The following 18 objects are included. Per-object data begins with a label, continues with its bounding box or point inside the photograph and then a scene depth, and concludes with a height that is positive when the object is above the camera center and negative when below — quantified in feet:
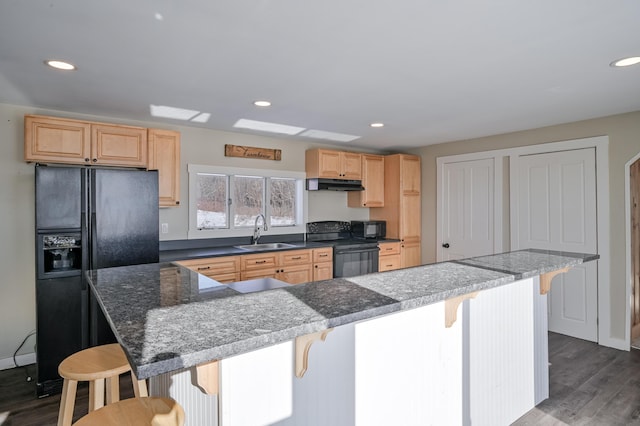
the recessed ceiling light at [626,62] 7.39 +3.14
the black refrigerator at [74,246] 9.23 -0.77
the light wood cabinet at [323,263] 14.62 -1.91
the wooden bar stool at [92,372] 5.13 -2.17
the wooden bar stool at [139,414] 3.79 -2.17
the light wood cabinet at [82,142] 9.97 +2.16
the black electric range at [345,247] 15.33 -1.37
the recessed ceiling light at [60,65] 7.45 +3.18
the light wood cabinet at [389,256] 16.71 -1.90
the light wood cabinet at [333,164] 15.92 +2.31
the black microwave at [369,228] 17.31 -0.62
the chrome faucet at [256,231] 14.86 -0.62
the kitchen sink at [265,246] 13.79 -1.19
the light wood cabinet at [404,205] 17.53 +0.50
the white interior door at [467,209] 15.57 +0.24
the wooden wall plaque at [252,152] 14.32 +2.59
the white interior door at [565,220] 12.59 -0.22
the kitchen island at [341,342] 3.40 -1.61
